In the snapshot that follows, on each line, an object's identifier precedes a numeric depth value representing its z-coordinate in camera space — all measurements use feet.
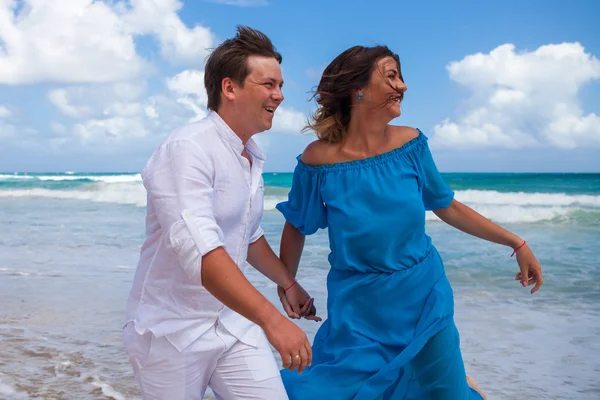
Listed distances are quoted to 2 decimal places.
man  6.01
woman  8.51
